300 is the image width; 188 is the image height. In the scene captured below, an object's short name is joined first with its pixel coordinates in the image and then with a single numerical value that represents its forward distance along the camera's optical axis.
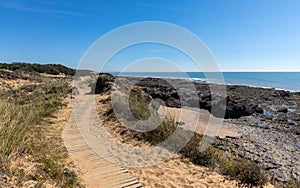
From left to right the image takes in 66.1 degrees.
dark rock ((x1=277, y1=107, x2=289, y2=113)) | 22.14
